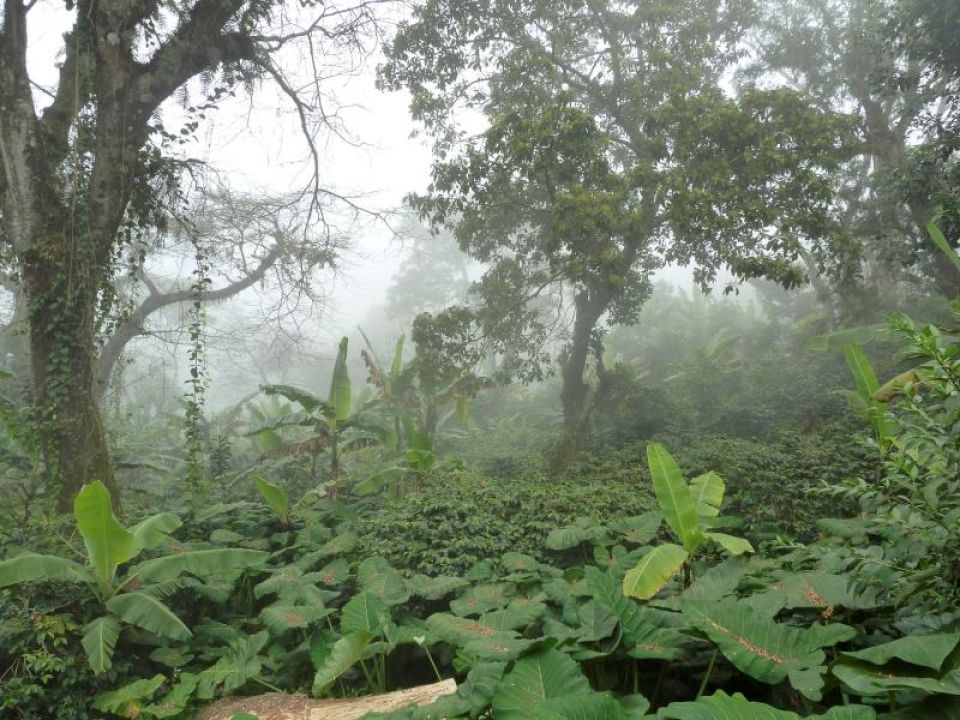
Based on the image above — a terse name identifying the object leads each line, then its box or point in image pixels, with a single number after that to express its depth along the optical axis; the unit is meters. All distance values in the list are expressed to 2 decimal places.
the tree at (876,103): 8.62
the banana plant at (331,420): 7.50
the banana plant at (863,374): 5.74
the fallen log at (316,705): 3.34
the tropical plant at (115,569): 4.20
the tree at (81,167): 6.39
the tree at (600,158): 8.11
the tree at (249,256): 10.02
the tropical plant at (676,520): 3.54
